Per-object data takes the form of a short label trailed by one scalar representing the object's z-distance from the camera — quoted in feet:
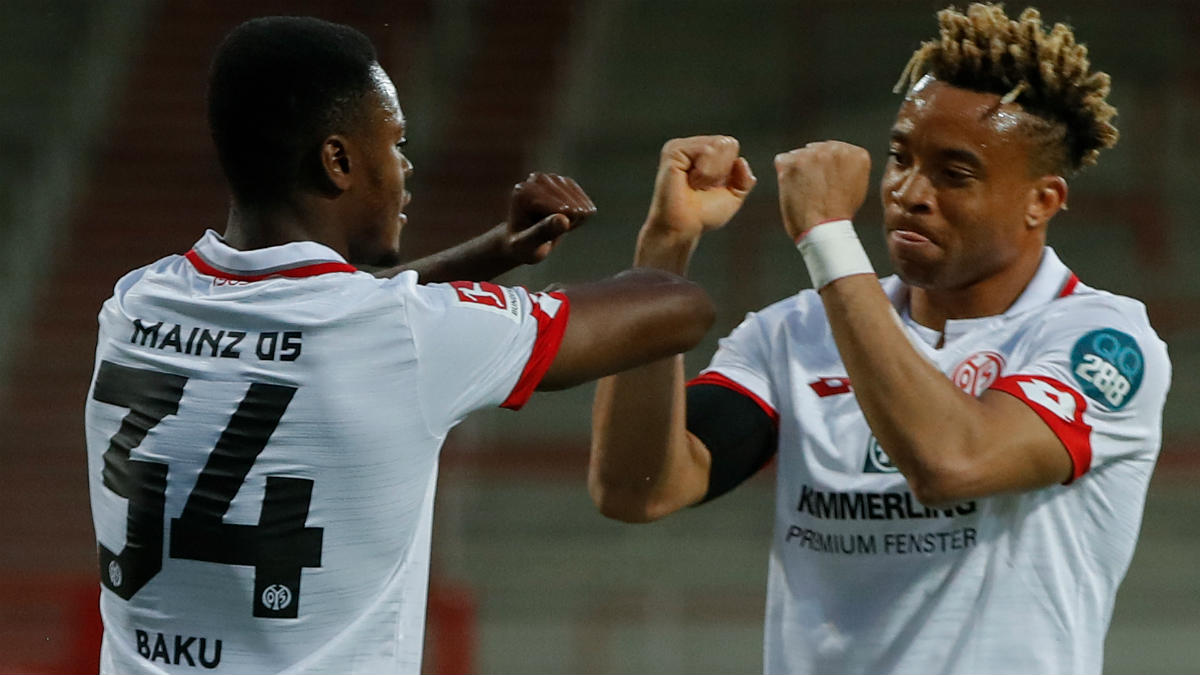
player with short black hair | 49.23
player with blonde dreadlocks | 49.95
